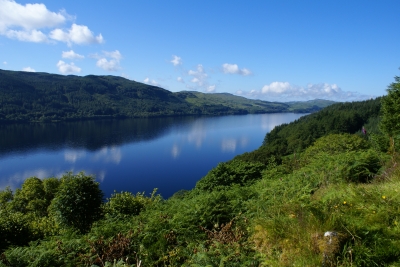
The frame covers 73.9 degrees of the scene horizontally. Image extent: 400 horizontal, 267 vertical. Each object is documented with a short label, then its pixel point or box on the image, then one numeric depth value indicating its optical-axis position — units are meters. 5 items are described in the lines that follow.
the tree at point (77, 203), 14.68
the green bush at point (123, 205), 17.62
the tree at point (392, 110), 21.66
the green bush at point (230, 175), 17.02
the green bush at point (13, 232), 11.61
